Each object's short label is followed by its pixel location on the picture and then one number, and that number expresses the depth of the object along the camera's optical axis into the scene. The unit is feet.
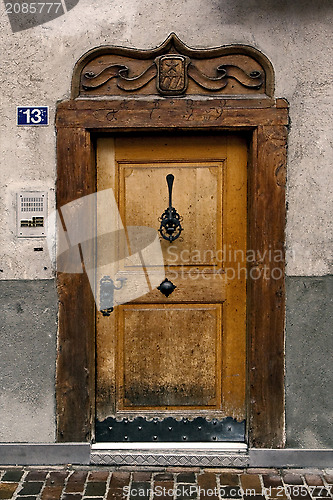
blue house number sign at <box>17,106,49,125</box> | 11.10
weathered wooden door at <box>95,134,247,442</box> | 11.57
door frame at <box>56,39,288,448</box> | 11.03
